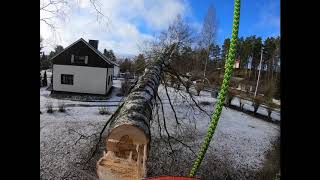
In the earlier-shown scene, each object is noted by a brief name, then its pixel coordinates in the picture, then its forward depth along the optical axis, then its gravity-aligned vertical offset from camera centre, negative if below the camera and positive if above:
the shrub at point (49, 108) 9.86 -1.97
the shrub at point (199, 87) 13.64 -0.56
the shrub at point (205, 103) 12.50 -1.64
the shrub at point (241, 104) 13.33 -1.70
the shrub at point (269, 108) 11.54 -1.66
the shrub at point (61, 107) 10.09 -1.96
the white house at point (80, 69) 13.92 +0.41
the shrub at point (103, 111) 10.17 -2.06
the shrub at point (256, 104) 12.74 -1.56
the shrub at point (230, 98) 13.01 -1.25
